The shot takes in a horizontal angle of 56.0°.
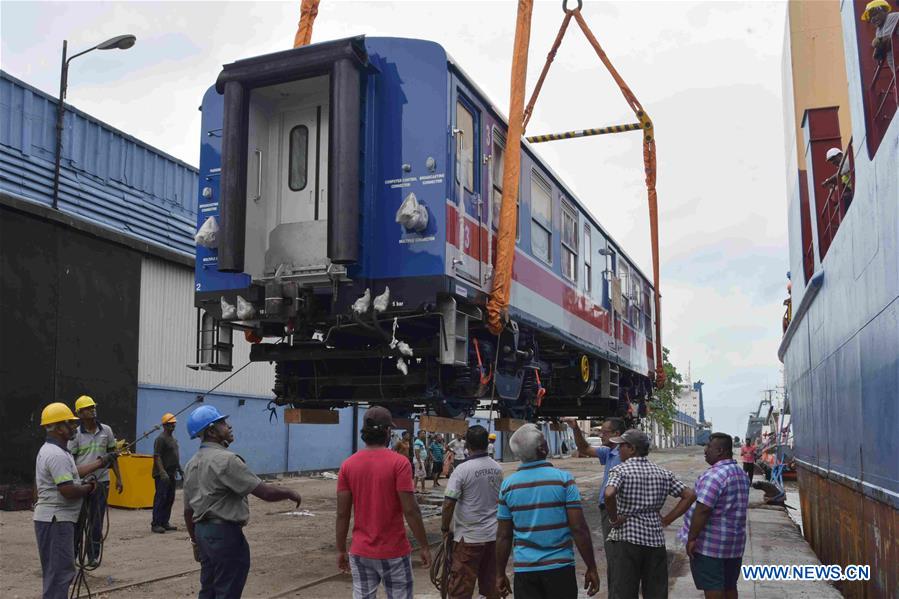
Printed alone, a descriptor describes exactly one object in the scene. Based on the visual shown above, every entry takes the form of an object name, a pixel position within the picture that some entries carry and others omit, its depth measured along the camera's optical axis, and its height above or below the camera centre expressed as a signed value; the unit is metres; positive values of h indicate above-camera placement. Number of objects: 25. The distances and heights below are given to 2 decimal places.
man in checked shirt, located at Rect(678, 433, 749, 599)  5.74 -0.93
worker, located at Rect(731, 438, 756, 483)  22.22 -1.71
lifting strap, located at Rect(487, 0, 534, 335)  8.38 +1.83
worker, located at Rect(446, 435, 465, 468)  19.95 -1.32
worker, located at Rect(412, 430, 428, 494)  18.38 -1.51
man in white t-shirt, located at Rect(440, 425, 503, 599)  5.85 -0.88
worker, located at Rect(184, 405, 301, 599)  4.96 -0.71
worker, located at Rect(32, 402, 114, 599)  5.71 -0.76
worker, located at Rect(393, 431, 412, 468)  16.09 -1.02
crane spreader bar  16.03 +4.98
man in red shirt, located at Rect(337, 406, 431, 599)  4.92 -0.69
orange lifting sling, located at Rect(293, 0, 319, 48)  9.41 +4.11
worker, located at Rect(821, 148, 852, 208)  9.04 +2.46
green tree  54.56 -0.36
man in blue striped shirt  4.77 -0.78
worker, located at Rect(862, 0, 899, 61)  6.72 +3.02
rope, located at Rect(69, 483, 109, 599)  6.70 -1.24
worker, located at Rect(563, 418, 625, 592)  7.18 -0.50
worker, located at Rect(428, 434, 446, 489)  21.16 -1.69
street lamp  14.23 +5.61
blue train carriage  7.63 +1.55
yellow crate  14.08 -1.51
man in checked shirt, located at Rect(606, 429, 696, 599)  5.53 -0.88
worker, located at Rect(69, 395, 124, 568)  7.76 -0.47
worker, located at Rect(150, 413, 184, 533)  11.59 -1.13
